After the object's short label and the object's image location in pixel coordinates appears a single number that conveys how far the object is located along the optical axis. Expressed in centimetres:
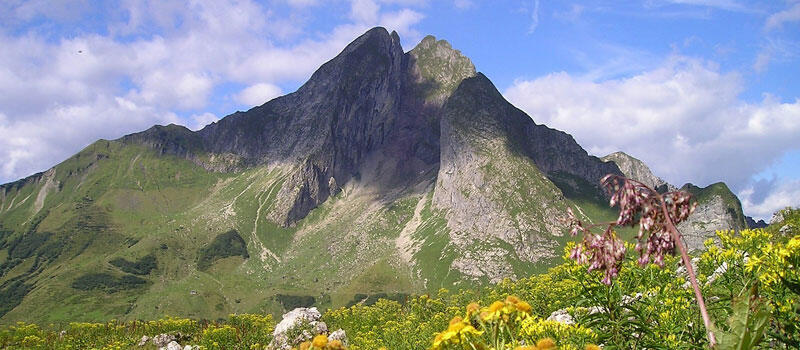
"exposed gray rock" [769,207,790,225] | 5234
